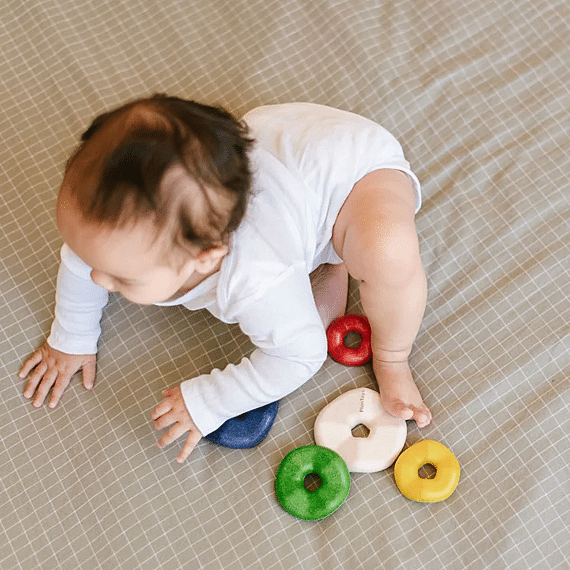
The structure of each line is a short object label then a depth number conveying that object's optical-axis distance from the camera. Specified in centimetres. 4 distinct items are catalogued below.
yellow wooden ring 95
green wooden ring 94
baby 74
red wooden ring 106
